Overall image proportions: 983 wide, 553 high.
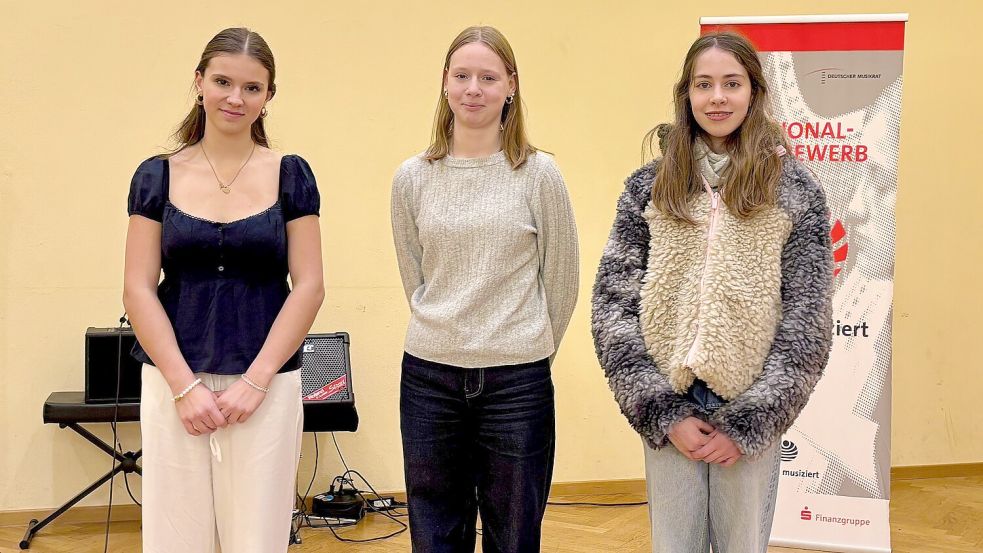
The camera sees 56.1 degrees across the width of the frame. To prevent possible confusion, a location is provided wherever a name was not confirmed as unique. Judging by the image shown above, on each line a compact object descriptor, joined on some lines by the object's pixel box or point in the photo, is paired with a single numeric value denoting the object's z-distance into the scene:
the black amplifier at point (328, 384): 3.67
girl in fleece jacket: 1.79
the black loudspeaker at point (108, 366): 3.58
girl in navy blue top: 1.82
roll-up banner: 3.40
